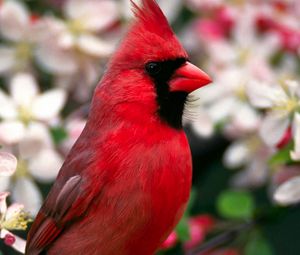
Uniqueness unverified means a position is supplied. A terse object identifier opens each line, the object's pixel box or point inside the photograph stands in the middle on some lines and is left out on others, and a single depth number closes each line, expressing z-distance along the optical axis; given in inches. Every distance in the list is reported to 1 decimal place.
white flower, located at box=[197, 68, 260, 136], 195.3
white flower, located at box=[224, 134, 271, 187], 197.3
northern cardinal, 144.0
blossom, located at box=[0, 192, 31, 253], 131.0
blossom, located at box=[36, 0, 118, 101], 190.7
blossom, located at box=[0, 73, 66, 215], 168.9
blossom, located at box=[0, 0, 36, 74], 189.9
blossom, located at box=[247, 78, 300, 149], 164.7
